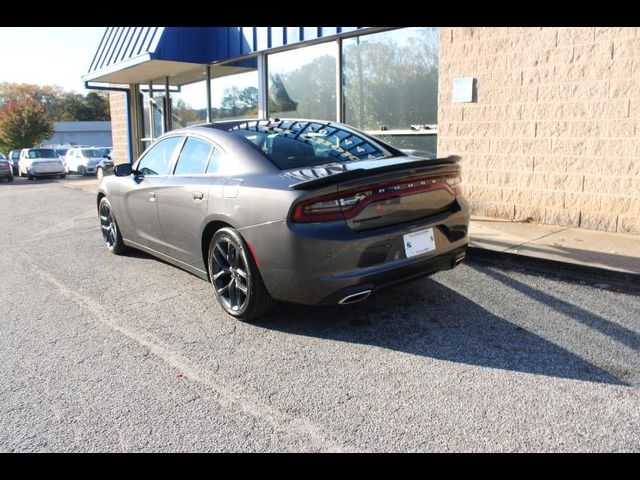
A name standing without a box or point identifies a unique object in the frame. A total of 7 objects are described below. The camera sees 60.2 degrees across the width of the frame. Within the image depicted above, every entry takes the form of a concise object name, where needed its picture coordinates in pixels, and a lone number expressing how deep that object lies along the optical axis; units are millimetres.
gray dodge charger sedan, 3633
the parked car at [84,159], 26688
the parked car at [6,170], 24703
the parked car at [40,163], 25609
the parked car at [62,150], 35188
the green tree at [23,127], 45531
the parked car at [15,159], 29656
